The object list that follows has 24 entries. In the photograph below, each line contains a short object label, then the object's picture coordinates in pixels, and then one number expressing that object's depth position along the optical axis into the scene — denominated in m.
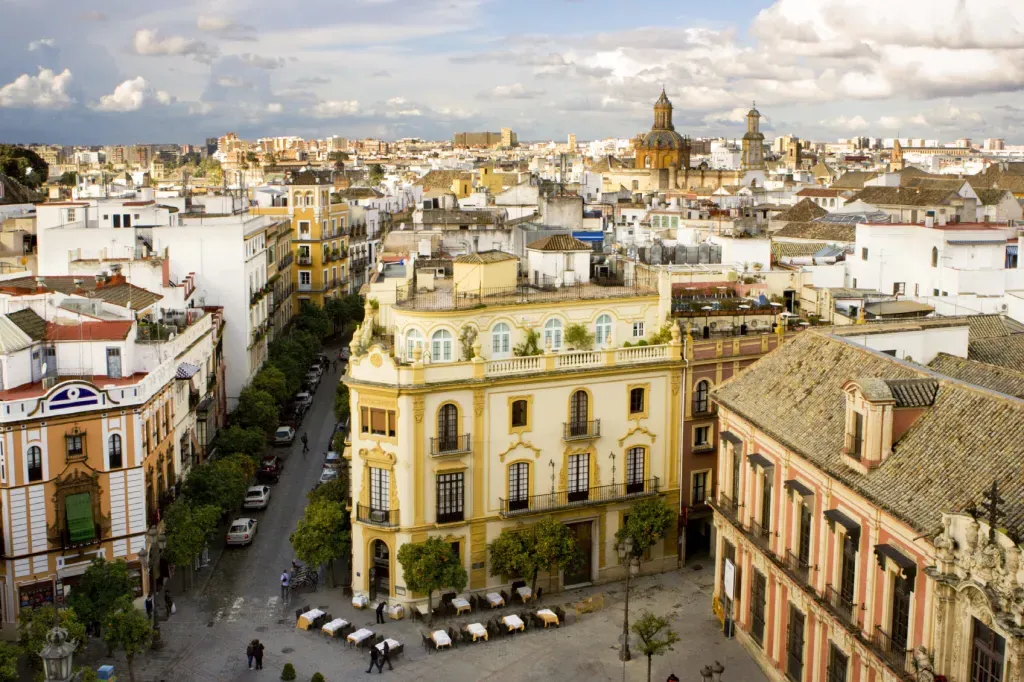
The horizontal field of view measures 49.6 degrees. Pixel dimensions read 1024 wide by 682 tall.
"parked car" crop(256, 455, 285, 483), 54.25
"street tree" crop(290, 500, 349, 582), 41.00
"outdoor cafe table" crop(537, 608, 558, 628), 38.88
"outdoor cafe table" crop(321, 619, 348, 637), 37.72
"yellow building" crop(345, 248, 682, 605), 39.41
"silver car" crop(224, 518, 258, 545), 45.72
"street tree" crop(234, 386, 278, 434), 56.38
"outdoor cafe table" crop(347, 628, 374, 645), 36.78
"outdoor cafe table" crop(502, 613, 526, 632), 38.16
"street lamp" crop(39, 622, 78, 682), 21.59
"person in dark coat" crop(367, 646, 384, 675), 35.41
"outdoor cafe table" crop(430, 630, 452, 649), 37.00
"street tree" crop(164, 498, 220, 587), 39.50
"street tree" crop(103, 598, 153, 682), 33.12
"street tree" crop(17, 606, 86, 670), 30.75
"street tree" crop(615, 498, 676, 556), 41.97
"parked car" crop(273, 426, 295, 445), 60.09
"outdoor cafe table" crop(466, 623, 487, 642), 37.53
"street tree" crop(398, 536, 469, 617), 38.62
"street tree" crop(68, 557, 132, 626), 34.85
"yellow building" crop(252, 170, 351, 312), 90.12
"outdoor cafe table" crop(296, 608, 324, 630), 38.34
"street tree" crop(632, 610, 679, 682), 31.81
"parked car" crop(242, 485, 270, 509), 49.94
